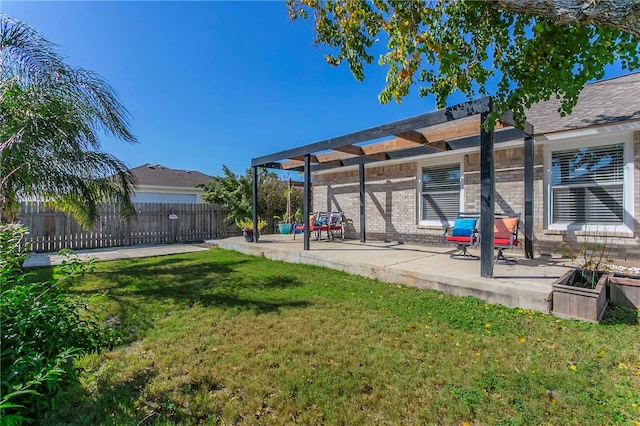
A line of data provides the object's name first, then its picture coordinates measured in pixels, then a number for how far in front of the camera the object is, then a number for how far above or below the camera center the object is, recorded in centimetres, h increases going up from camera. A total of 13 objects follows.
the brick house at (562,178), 602 +89
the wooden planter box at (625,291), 410 -106
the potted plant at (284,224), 1394 -44
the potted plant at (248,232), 1044 -63
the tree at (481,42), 245 +239
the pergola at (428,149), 471 +163
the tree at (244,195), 1438 +94
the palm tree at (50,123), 407 +140
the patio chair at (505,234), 578 -38
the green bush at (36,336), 167 -81
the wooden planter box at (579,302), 363 -107
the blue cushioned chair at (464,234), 623 -40
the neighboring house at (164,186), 1777 +166
